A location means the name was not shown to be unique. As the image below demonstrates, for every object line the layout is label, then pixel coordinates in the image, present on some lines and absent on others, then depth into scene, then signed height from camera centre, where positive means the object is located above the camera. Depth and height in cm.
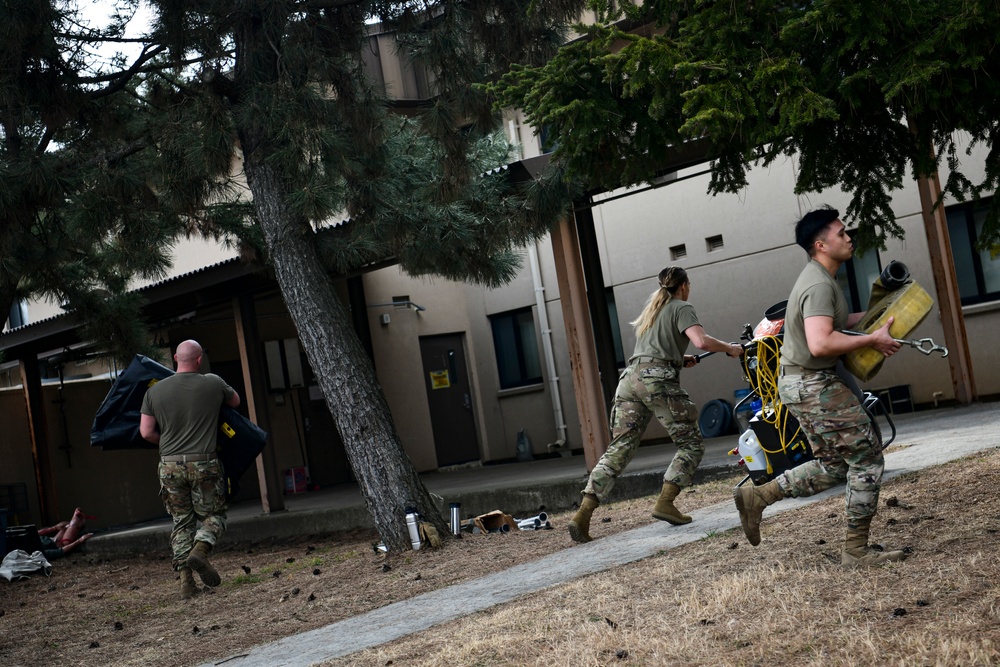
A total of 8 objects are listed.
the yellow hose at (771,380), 696 -23
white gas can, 740 -72
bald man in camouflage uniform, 826 -19
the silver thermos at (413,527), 879 -104
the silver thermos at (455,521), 920 -109
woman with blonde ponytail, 705 -23
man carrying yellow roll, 482 -23
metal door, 1964 -6
